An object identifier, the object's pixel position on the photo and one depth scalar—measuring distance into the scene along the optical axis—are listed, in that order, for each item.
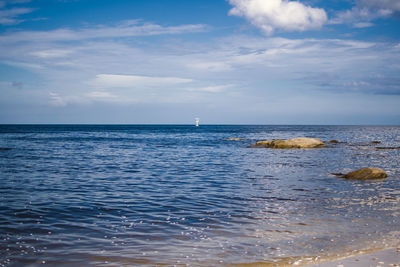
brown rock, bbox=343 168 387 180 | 18.51
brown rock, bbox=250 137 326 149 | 44.12
